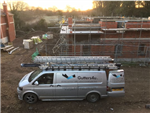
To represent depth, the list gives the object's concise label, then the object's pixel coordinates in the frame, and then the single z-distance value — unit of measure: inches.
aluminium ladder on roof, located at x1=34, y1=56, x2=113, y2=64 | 248.5
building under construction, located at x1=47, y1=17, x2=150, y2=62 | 493.0
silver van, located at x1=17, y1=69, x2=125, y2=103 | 233.9
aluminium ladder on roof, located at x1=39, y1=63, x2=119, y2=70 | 234.6
